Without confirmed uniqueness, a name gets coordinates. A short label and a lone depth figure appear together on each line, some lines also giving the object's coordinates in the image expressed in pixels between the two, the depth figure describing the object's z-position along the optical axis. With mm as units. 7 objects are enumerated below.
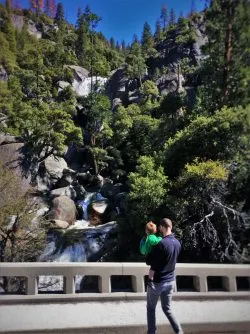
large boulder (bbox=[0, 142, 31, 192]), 30641
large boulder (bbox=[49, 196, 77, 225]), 28141
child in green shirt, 5219
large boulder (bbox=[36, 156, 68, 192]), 33359
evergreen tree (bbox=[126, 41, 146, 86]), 50650
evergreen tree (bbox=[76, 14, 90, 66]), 34331
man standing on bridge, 5070
